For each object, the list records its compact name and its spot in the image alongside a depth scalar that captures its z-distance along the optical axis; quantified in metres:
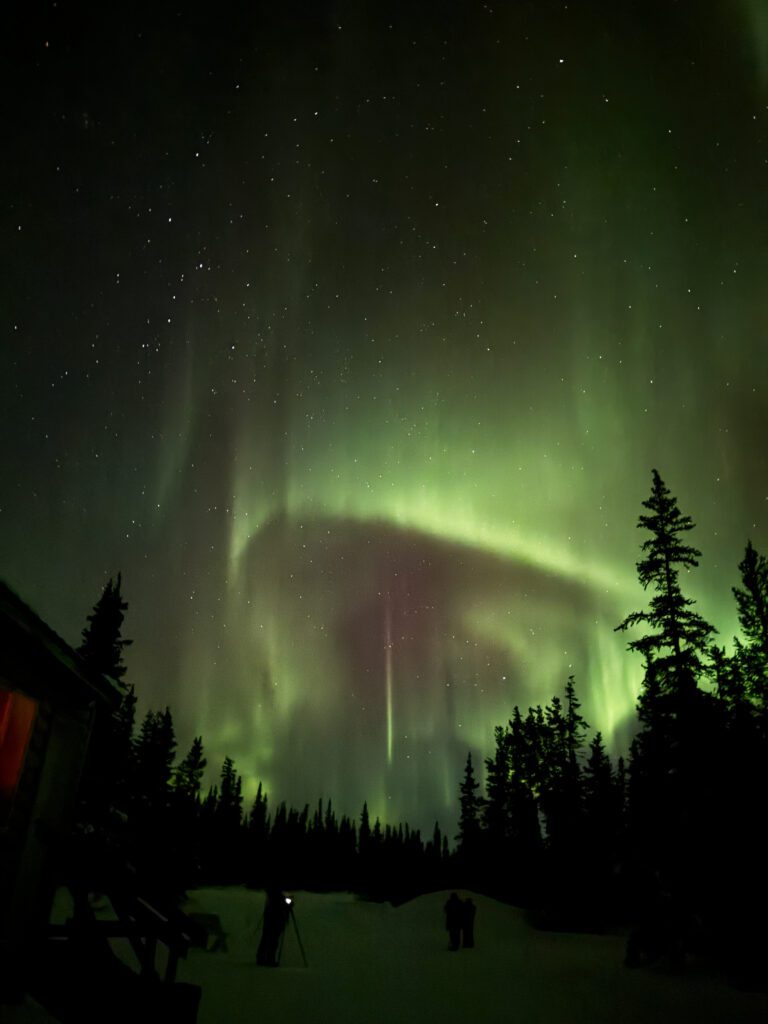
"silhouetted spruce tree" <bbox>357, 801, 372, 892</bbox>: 87.09
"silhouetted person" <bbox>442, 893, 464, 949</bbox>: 22.22
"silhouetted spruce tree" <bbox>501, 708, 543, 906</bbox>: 44.94
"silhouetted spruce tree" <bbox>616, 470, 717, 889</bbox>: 17.14
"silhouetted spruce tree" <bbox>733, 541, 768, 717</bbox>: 33.25
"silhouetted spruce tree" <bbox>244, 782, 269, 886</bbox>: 73.81
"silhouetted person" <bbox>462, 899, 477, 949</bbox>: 22.56
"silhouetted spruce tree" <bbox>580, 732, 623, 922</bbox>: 32.91
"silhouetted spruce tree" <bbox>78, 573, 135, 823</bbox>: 26.27
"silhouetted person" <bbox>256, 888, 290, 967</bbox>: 14.47
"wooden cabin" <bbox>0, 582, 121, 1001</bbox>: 7.87
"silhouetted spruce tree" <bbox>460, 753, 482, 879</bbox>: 68.38
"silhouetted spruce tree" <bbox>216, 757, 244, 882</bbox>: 75.86
